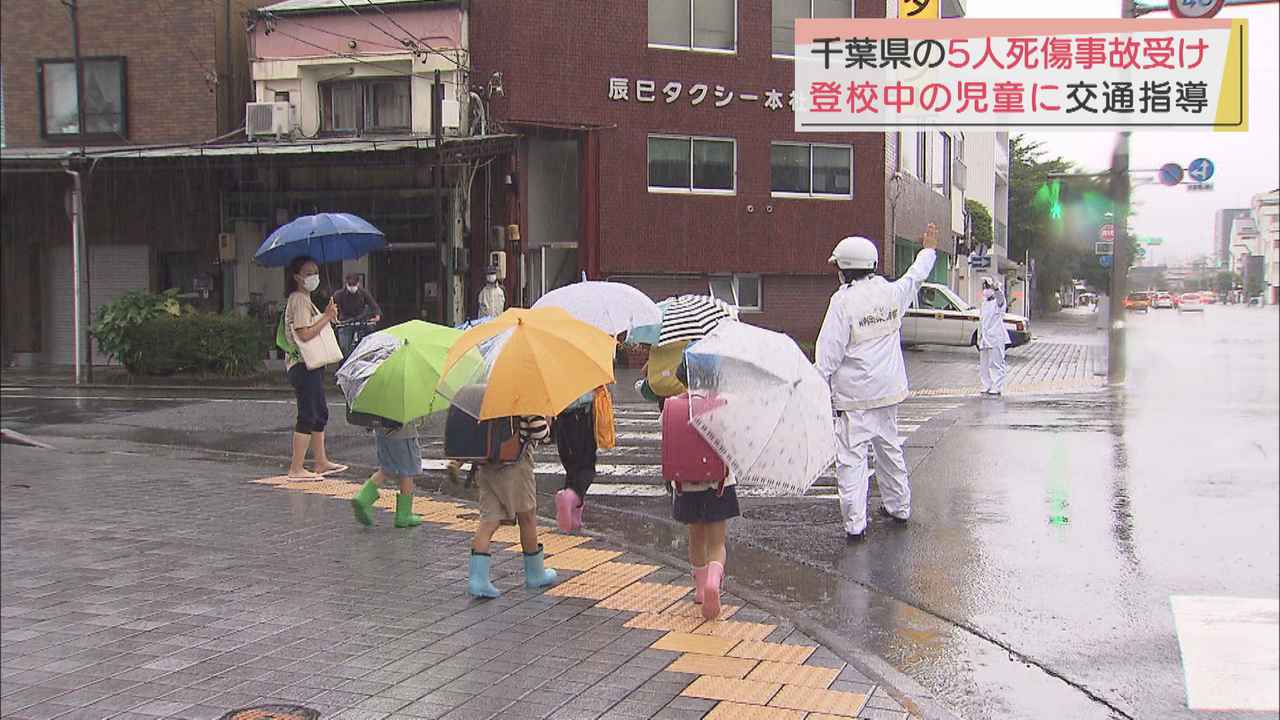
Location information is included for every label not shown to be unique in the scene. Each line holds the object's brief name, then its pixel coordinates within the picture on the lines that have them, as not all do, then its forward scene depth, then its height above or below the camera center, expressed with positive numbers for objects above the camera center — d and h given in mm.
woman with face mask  9406 -696
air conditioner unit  22672 +3410
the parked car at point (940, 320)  27672 -820
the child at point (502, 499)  5953 -1117
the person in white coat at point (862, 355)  7277 -442
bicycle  15995 -654
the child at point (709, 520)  5590 -1159
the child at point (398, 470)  7520 -1224
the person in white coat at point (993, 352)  17406 -1007
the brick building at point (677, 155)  23141 +2832
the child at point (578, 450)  7707 -1109
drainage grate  4195 -1582
